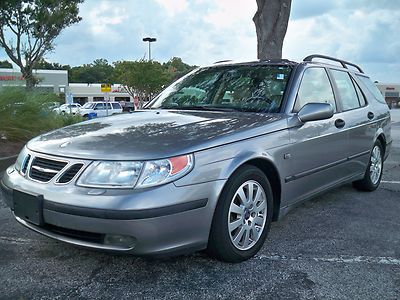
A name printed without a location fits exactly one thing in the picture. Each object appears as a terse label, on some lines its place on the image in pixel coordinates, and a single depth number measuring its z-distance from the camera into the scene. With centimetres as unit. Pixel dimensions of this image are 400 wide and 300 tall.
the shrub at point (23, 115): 791
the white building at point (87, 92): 6088
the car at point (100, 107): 3186
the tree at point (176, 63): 7182
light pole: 3869
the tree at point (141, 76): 4244
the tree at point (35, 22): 1861
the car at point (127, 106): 4378
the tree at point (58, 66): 7349
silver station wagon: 254
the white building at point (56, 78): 4953
